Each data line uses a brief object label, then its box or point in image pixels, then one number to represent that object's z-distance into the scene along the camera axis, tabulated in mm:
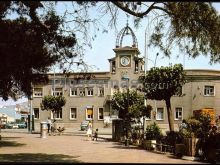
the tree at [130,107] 35156
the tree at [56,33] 12281
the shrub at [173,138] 22961
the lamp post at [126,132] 29434
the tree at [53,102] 52469
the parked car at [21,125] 75475
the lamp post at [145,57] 39875
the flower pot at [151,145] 25570
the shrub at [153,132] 26948
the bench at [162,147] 23500
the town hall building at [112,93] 60969
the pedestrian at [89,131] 39206
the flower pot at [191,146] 20125
